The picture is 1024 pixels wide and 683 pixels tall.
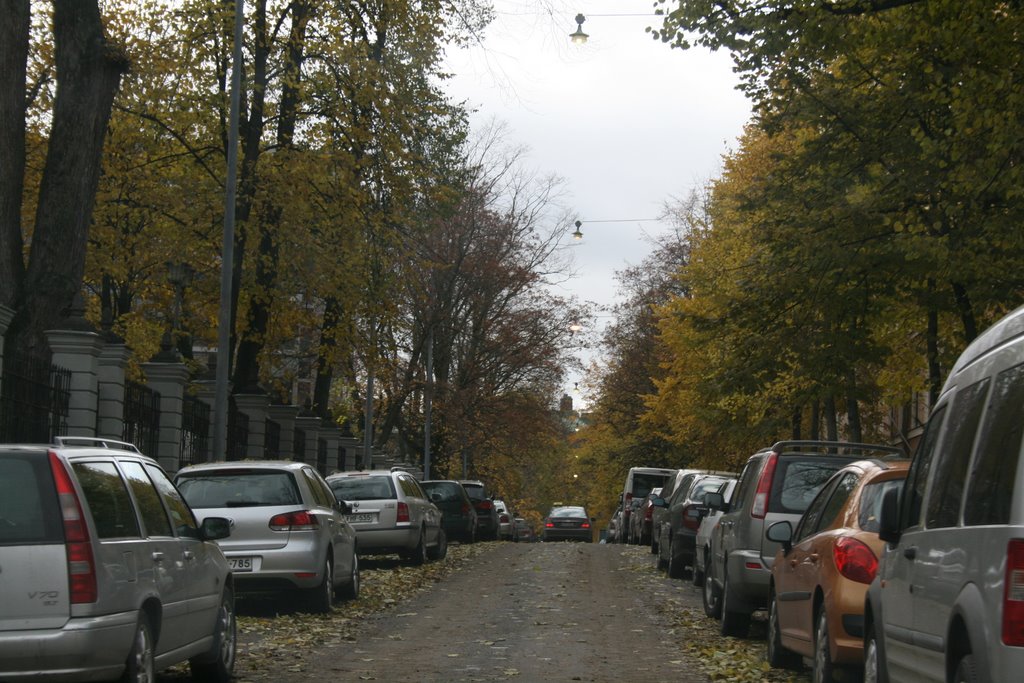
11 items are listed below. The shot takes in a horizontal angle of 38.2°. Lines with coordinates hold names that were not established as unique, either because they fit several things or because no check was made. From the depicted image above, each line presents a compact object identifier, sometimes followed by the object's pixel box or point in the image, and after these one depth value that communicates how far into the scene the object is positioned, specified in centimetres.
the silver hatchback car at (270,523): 1538
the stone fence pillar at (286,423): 3594
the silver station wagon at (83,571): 745
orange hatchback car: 889
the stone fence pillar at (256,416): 3180
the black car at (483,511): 4181
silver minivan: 510
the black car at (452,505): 3628
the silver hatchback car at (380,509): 2348
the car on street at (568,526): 6297
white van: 4681
